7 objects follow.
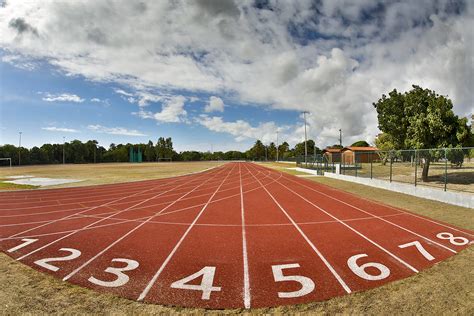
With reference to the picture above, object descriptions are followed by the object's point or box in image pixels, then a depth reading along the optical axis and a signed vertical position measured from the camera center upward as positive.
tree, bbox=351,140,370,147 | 139.38 +7.56
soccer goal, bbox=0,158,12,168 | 74.45 -1.37
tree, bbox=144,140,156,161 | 135.12 +2.68
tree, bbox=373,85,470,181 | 18.34 +2.66
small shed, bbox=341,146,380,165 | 22.86 +0.14
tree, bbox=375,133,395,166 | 20.41 +0.44
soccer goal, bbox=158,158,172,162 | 144.77 -0.41
